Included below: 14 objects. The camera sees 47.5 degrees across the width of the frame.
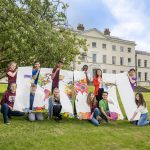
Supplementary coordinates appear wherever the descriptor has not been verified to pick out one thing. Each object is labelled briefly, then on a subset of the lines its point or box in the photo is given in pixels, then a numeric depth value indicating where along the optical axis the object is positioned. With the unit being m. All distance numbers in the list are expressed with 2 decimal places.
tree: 10.70
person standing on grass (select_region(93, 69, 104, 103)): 7.36
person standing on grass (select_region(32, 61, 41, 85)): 7.03
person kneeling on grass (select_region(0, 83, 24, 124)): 6.38
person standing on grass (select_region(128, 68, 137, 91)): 7.61
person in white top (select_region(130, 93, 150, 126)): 7.21
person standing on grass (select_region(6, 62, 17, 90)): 6.70
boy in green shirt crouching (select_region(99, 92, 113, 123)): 7.06
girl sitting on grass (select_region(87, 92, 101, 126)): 6.95
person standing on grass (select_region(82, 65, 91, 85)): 7.44
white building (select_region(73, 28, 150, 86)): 39.44
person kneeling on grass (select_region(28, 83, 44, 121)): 6.75
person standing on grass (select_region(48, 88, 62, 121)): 6.77
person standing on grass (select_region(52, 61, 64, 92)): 7.12
